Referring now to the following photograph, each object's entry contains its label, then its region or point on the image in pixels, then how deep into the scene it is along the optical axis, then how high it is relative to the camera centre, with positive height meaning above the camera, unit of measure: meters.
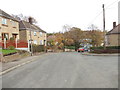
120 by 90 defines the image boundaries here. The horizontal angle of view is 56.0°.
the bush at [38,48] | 26.67 -1.31
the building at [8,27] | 21.92 +3.52
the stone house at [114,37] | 36.14 +2.03
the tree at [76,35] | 48.33 +3.42
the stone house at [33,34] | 31.39 +2.77
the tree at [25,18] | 51.62 +11.81
